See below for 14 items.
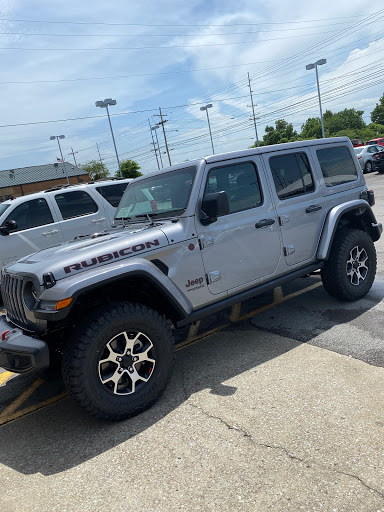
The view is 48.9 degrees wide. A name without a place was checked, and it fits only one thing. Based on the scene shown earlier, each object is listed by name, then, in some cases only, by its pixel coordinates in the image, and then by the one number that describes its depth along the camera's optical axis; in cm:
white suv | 727
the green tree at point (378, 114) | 10474
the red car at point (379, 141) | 3554
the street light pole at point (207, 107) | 4642
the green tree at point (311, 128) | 10152
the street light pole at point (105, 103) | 3259
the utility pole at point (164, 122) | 6115
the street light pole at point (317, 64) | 3456
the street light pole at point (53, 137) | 5158
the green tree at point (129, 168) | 6056
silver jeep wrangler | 308
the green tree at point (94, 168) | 7306
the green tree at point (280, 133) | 9088
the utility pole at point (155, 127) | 5919
